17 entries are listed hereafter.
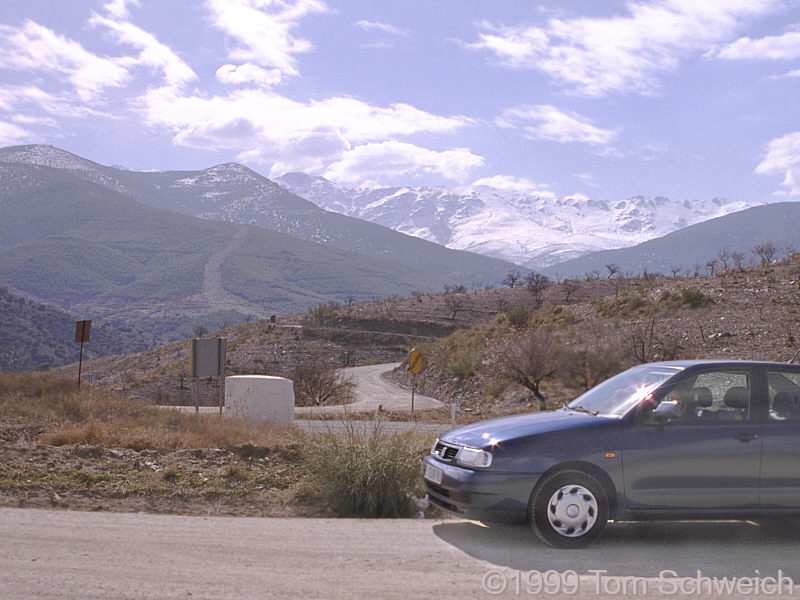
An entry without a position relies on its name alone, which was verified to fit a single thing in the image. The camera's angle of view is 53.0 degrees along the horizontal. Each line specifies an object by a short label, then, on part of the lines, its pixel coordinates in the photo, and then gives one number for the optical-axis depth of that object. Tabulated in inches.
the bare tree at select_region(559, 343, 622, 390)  1027.3
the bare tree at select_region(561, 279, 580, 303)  2974.9
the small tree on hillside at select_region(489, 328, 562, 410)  1019.9
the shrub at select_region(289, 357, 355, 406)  1307.7
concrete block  677.3
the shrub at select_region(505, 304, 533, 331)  1700.3
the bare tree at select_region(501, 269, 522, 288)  3499.0
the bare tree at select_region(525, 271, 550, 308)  2986.2
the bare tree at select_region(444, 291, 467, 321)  2993.1
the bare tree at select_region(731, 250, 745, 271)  2300.7
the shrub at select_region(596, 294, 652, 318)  1508.4
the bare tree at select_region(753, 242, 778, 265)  2317.9
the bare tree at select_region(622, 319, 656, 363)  1099.9
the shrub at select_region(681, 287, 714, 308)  1428.4
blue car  267.0
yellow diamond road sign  834.9
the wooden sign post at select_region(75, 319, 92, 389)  742.6
